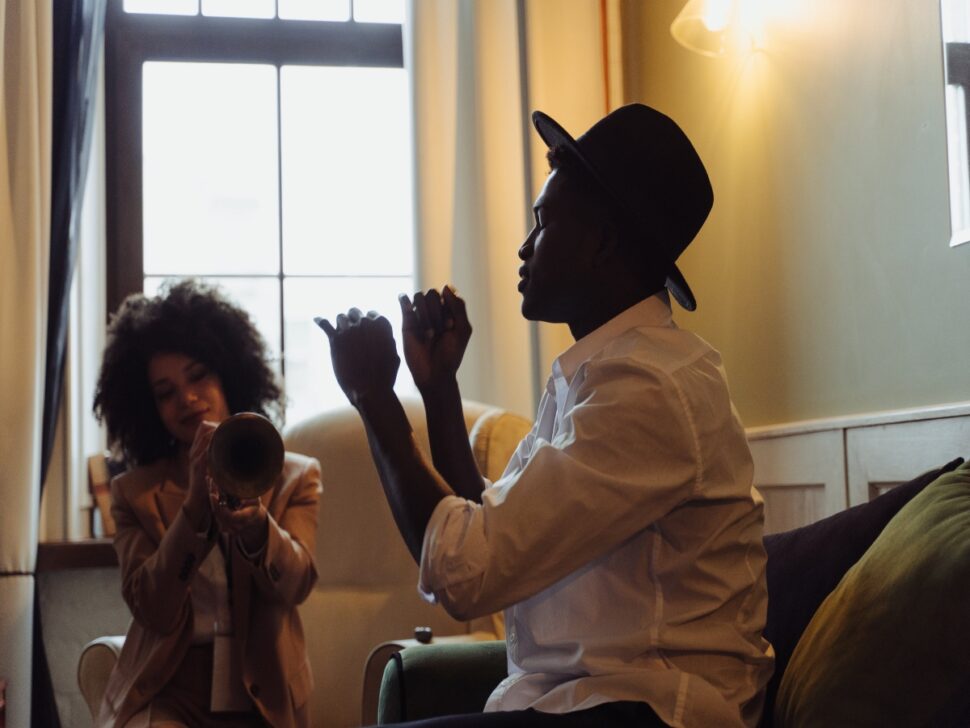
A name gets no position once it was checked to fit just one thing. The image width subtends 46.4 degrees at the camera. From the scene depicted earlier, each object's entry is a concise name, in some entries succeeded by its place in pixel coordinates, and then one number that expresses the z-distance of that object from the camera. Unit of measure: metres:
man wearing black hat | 1.23
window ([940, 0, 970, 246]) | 1.77
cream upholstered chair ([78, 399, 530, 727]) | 2.71
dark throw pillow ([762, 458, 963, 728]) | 1.51
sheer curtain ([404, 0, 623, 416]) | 3.34
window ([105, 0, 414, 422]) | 3.57
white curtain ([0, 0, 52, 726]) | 2.98
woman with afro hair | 2.09
